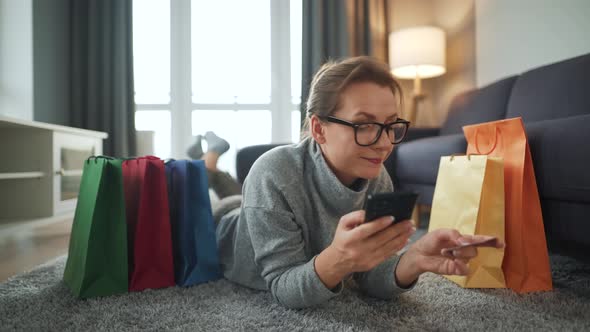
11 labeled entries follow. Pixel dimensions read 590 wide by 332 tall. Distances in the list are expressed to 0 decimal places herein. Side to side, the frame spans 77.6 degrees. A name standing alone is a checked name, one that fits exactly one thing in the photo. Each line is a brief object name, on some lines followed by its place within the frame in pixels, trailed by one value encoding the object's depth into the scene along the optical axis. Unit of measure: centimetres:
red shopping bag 90
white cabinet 167
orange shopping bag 87
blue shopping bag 95
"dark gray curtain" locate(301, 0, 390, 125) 291
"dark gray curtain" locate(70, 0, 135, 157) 279
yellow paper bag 90
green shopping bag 85
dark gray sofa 83
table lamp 250
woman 63
